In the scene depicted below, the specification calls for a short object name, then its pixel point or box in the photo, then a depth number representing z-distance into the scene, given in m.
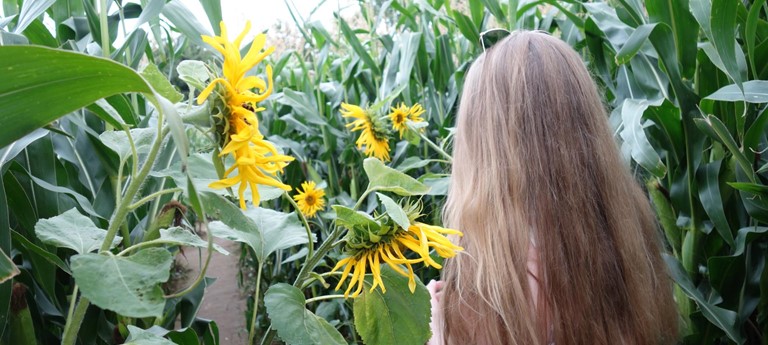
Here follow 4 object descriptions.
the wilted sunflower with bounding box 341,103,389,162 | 1.66
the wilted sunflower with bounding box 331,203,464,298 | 0.64
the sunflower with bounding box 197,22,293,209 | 0.47
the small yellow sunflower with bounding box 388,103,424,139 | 1.68
